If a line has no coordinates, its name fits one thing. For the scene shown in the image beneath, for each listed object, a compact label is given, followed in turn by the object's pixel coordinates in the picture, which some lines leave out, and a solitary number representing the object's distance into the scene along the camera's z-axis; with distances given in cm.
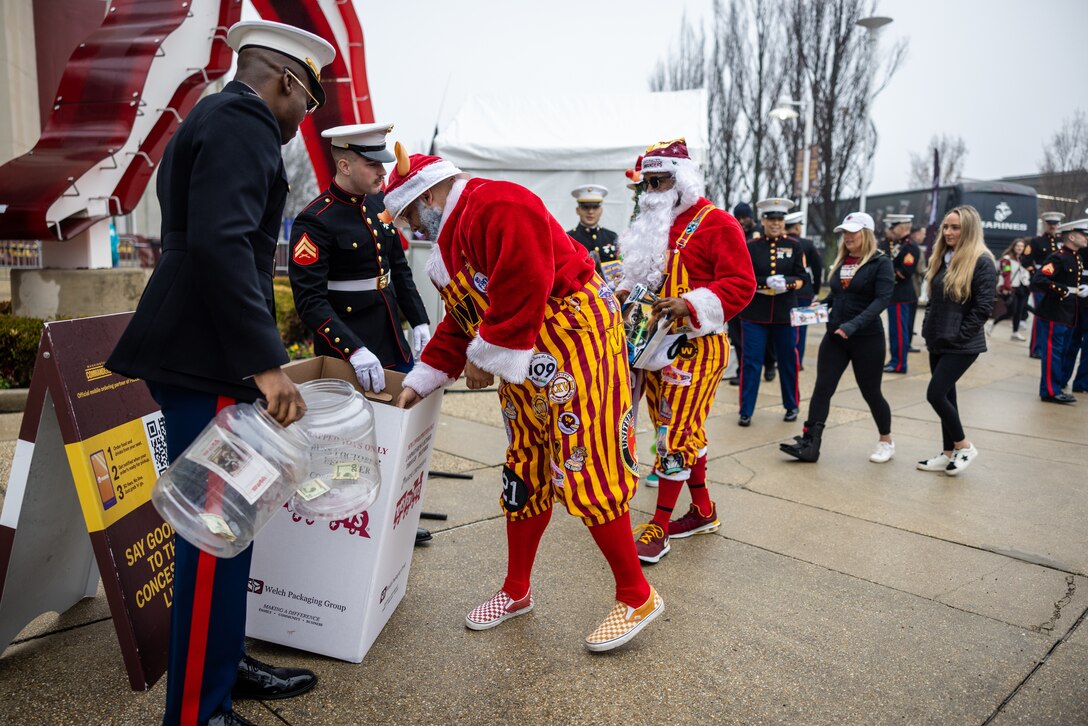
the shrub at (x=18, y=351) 588
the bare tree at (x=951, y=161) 4281
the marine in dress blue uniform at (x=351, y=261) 336
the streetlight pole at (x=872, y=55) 1476
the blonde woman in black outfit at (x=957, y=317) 526
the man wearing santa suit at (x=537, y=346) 251
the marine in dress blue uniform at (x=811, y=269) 838
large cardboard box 256
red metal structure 625
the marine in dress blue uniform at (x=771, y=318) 694
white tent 1091
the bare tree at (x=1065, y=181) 3000
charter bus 2194
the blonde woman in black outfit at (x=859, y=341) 563
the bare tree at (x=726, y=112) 2497
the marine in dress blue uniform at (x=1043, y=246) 1099
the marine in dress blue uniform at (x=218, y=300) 186
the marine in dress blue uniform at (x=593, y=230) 798
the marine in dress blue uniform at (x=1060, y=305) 856
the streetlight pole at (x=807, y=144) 1673
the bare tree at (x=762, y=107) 2353
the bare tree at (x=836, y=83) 2152
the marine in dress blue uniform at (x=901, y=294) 959
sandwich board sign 239
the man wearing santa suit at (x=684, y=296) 369
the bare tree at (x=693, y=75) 2659
